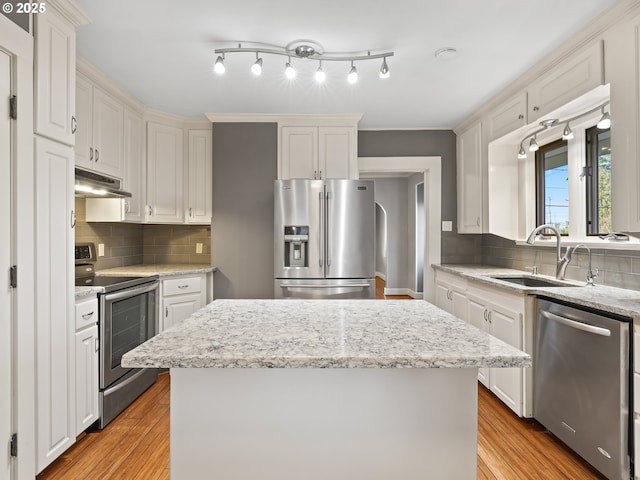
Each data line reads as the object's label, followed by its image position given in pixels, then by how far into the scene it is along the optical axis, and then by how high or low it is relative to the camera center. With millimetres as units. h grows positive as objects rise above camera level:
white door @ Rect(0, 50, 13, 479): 1503 -111
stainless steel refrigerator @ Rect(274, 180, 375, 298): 3293 +62
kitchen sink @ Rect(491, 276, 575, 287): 2578 -324
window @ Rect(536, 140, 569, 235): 2863 +456
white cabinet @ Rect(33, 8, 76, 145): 1709 +828
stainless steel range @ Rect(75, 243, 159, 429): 2301 -606
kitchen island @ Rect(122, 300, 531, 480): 1102 -559
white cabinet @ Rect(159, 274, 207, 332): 3119 -521
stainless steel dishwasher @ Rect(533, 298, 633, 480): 1665 -749
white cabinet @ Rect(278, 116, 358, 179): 3570 +892
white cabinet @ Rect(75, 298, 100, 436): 2049 -734
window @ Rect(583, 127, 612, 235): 2461 +418
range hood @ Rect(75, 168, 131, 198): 2319 +371
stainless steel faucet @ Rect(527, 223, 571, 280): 2541 -123
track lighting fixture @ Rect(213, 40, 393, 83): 2240 +1191
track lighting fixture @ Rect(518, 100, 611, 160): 2137 +831
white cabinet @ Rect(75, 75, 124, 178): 2562 +851
